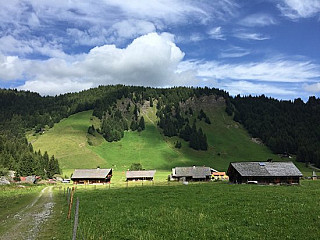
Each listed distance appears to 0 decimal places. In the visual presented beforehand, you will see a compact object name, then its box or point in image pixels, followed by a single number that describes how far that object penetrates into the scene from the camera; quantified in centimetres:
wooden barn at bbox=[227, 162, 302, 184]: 7675
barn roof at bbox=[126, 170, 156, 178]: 11919
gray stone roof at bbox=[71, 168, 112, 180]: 11412
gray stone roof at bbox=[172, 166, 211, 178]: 10916
